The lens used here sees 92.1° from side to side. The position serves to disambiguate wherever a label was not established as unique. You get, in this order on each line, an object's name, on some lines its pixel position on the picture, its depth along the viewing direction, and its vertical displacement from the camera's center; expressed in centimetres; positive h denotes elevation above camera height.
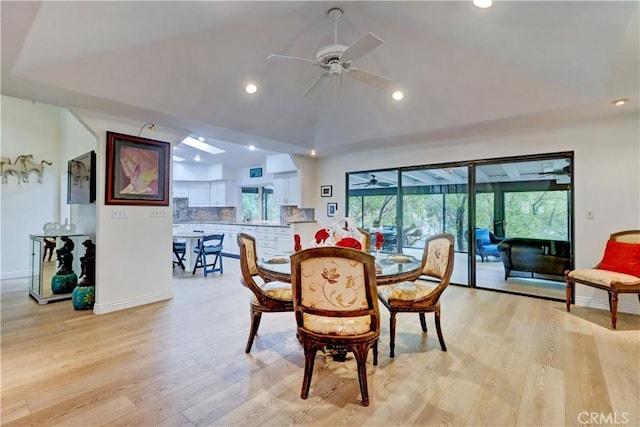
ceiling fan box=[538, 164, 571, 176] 410 +59
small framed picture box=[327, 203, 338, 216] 646 +10
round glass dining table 229 -45
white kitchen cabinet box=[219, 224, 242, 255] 775 -67
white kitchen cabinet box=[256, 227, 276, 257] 693 -65
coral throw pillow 335 -48
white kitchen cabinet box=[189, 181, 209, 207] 867 +50
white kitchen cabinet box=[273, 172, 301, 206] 666 +53
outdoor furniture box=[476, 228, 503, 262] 491 -48
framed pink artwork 367 +52
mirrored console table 404 -76
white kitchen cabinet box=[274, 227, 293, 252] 662 -57
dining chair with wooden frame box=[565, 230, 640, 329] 314 -63
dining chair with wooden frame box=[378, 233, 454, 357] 256 -68
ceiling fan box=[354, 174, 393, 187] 589 +60
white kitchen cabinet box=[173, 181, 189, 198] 852 +63
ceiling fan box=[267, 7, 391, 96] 225 +125
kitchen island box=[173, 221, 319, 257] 663 -46
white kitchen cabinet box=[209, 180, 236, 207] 845 +52
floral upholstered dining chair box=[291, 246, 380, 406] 185 -54
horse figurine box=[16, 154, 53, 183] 523 +77
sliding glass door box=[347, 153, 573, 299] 427 -3
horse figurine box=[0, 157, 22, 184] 505 +70
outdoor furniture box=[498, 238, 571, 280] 426 -60
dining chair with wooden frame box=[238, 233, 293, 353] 254 -71
